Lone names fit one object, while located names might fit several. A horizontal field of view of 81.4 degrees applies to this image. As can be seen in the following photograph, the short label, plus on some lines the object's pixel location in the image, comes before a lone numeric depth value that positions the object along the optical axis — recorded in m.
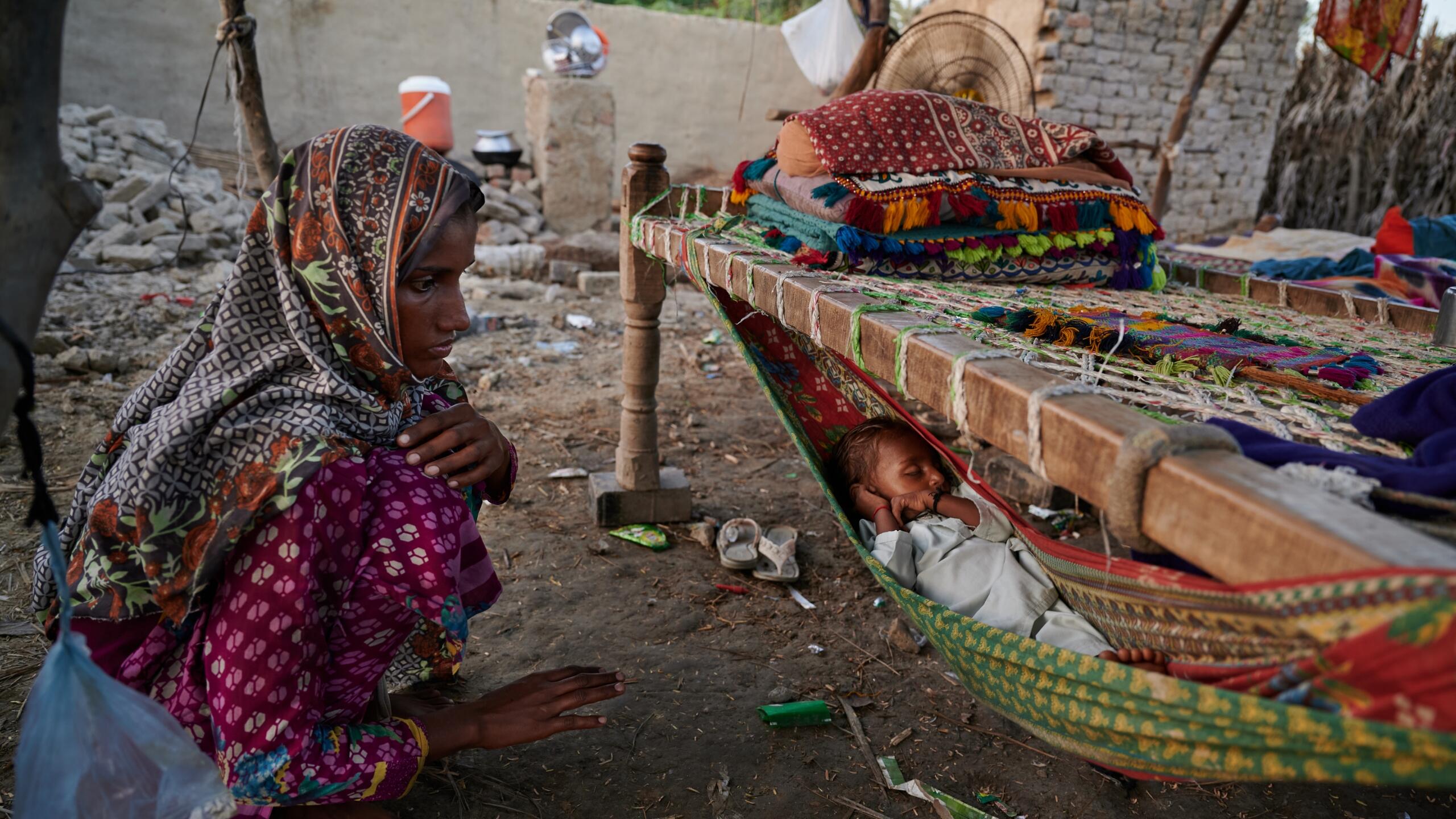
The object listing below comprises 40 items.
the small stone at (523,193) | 8.34
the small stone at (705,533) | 3.07
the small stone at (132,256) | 5.86
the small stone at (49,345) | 4.36
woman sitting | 1.31
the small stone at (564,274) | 7.19
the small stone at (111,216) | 6.31
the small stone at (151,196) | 6.52
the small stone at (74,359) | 4.21
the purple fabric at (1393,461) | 0.94
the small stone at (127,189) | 6.46
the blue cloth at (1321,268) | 4.15
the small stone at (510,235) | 7.59
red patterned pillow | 2.57
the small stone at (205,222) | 6.63
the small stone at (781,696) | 2.26
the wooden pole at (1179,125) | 5.95
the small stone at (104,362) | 4.23
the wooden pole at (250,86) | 3.24
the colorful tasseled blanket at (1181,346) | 1.60
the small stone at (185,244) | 6.23
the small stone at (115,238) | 5.97
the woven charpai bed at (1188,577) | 0.73
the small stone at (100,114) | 7.41
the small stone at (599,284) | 6.97
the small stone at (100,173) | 6.77
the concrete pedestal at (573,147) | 8.10
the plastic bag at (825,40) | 7.43
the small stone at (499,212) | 7.78
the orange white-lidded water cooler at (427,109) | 7.87
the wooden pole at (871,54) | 5.80
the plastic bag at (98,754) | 1.12
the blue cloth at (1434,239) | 4.50
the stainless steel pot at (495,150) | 8.48
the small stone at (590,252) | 7.50
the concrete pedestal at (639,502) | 3.17
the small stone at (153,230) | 6.29
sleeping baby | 1.99
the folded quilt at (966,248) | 2.37
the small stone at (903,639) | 2.50
